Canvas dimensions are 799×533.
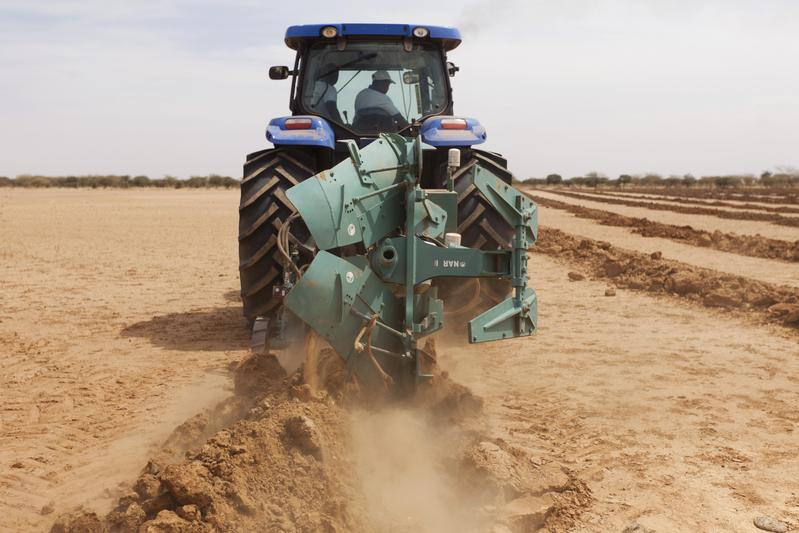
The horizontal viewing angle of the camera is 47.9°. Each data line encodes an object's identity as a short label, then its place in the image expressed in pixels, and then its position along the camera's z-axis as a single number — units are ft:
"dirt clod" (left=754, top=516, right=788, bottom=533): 12.19
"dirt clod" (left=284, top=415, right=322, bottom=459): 12.51
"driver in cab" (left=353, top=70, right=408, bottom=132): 23.72
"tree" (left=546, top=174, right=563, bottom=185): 307.58
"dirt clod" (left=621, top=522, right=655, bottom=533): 12.04
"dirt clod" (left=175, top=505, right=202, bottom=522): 11.11
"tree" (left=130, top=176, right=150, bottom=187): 228.22
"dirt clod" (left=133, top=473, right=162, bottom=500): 11.89
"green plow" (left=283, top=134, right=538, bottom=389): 14.47
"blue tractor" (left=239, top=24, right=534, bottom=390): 16.15
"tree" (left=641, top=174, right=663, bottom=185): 258.28
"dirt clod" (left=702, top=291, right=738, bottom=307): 29.86
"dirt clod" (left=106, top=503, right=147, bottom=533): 11.25
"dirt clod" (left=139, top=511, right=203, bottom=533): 10.89
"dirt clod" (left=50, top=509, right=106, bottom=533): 11.51
